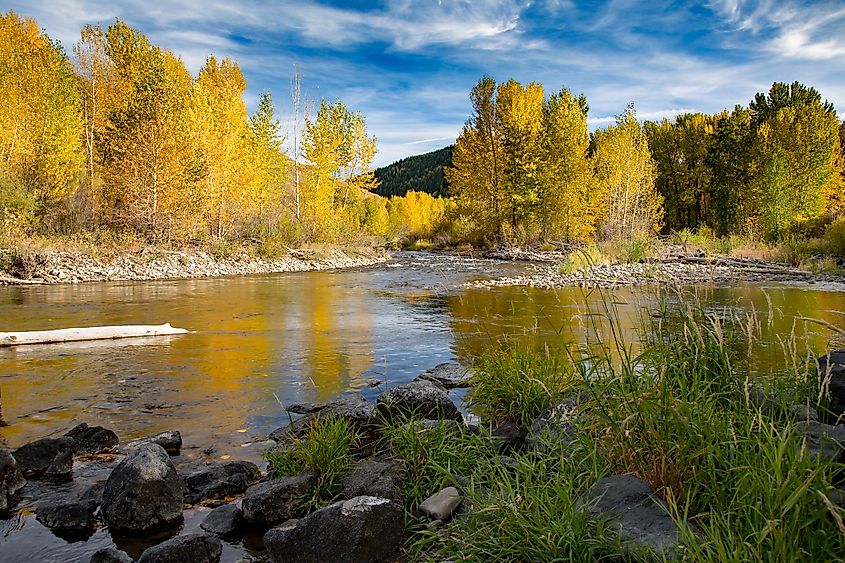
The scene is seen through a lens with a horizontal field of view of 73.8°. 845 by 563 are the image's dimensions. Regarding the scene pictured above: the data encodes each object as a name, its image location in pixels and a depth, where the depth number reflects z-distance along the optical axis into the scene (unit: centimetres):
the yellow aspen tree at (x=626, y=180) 3566
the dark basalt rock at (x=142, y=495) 396
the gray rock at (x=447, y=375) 755
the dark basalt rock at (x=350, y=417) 506
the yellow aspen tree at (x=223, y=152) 2978
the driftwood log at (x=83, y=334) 955
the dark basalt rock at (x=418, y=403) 531
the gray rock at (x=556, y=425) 361
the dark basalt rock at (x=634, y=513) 247
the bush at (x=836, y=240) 2396
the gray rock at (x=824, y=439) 268
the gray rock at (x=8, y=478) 430
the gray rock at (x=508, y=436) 468
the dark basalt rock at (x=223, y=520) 394
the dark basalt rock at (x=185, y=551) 334
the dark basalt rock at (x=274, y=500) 395
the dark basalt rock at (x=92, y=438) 541
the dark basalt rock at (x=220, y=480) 452
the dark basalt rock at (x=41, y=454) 488
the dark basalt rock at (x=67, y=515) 395
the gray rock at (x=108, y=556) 338
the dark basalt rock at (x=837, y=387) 361
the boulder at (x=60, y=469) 479
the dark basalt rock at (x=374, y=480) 388
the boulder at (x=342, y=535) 334
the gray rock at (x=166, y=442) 541
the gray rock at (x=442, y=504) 360
